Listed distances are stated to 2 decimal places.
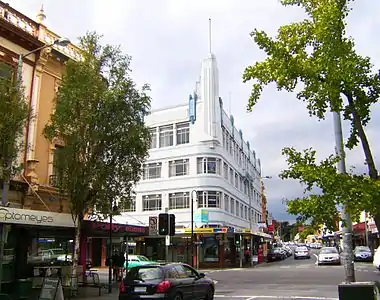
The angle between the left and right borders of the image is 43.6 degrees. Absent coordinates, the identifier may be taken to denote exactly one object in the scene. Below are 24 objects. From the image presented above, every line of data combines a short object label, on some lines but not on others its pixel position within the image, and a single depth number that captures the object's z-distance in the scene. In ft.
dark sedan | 45.03
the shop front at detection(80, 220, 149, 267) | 66.85
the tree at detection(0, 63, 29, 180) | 43.29
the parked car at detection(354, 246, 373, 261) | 147.54
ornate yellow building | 64.85
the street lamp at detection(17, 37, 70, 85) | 50.81
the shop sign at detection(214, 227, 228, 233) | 146.01
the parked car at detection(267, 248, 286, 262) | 190.08
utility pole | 33.14
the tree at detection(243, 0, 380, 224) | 33.55
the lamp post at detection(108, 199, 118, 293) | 60.20
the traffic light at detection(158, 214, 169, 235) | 57.72
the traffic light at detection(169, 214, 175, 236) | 57.93
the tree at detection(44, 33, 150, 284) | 57.36
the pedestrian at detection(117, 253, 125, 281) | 82.64
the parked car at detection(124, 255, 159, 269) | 101.41
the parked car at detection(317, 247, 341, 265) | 139.54
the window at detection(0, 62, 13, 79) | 46.68
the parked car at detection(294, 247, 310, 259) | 201.05
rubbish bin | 29.96
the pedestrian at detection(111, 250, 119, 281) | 81.51
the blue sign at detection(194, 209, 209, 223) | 153.07
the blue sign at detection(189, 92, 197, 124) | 160.76
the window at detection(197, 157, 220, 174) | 157.29
